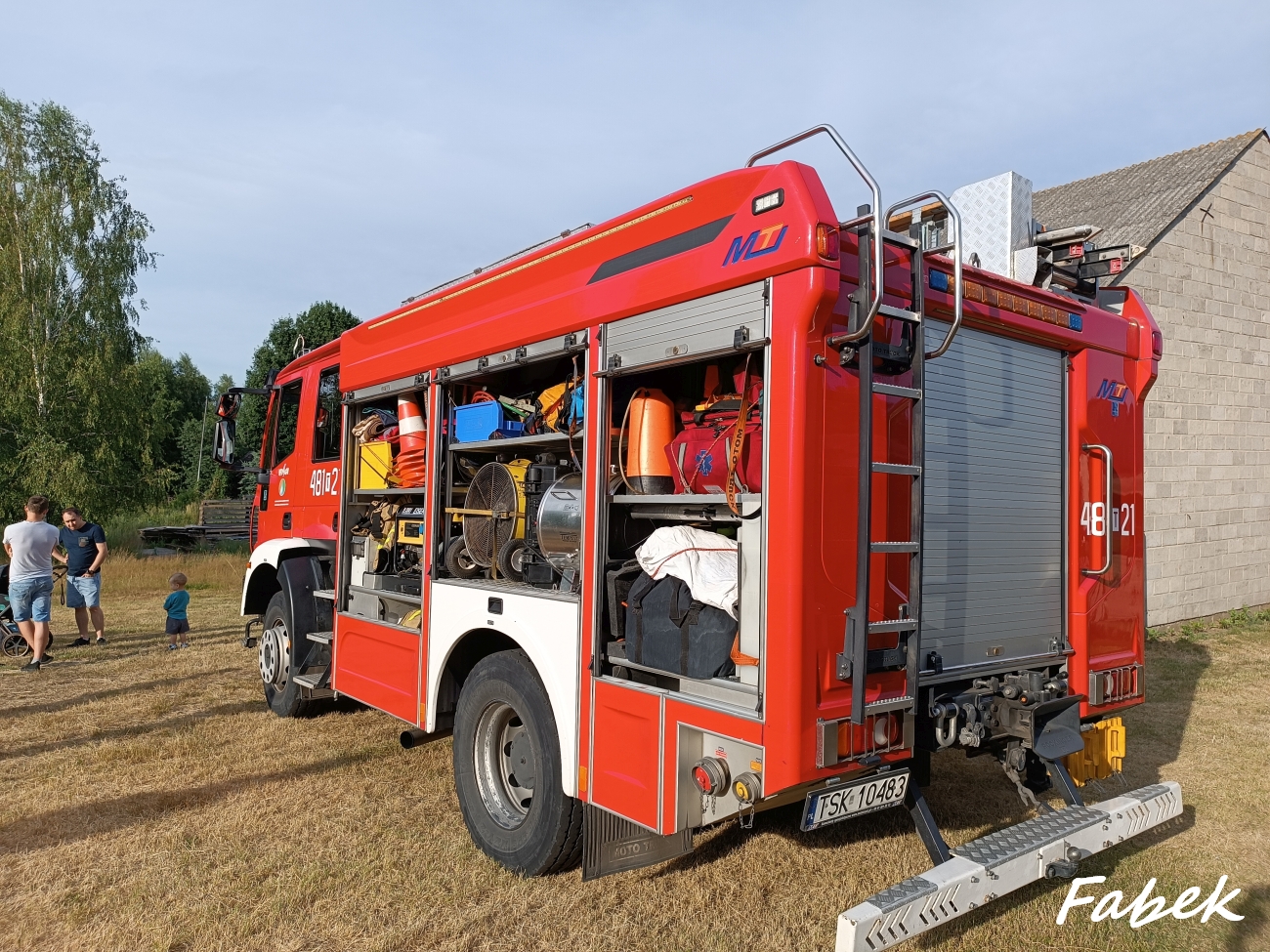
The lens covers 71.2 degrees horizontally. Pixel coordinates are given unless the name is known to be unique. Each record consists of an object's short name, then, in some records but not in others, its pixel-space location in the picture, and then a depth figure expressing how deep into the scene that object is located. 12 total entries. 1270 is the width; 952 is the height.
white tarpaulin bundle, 3.20
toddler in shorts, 9.55
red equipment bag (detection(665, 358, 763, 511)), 3.22
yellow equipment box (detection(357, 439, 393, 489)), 5.54
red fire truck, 2.88
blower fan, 4.48
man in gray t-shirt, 8.65
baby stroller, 9.18
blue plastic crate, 4.56
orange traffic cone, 5.23
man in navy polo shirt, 9.79
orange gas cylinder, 3.59
